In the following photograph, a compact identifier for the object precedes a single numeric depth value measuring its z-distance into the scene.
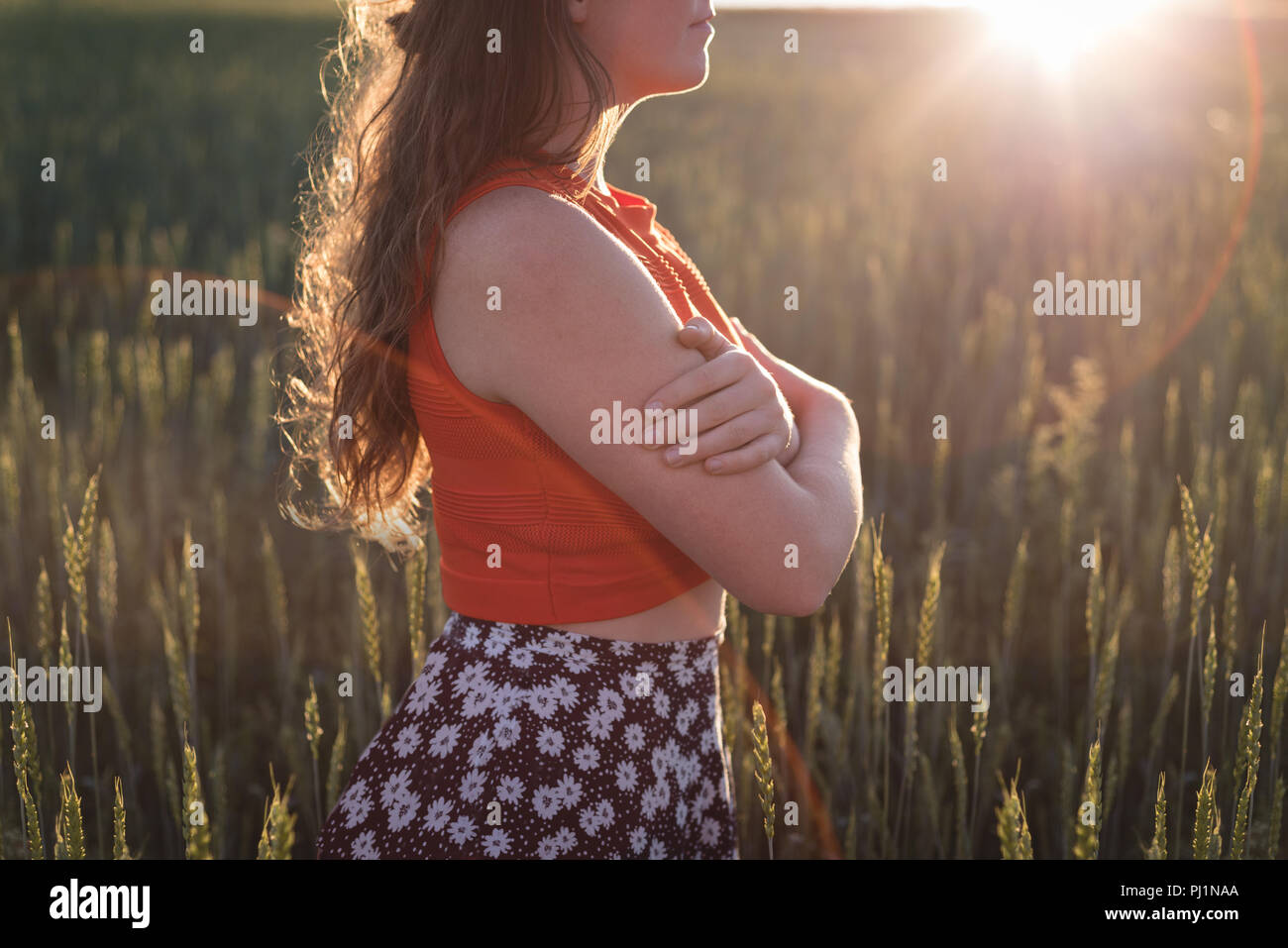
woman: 0.92
